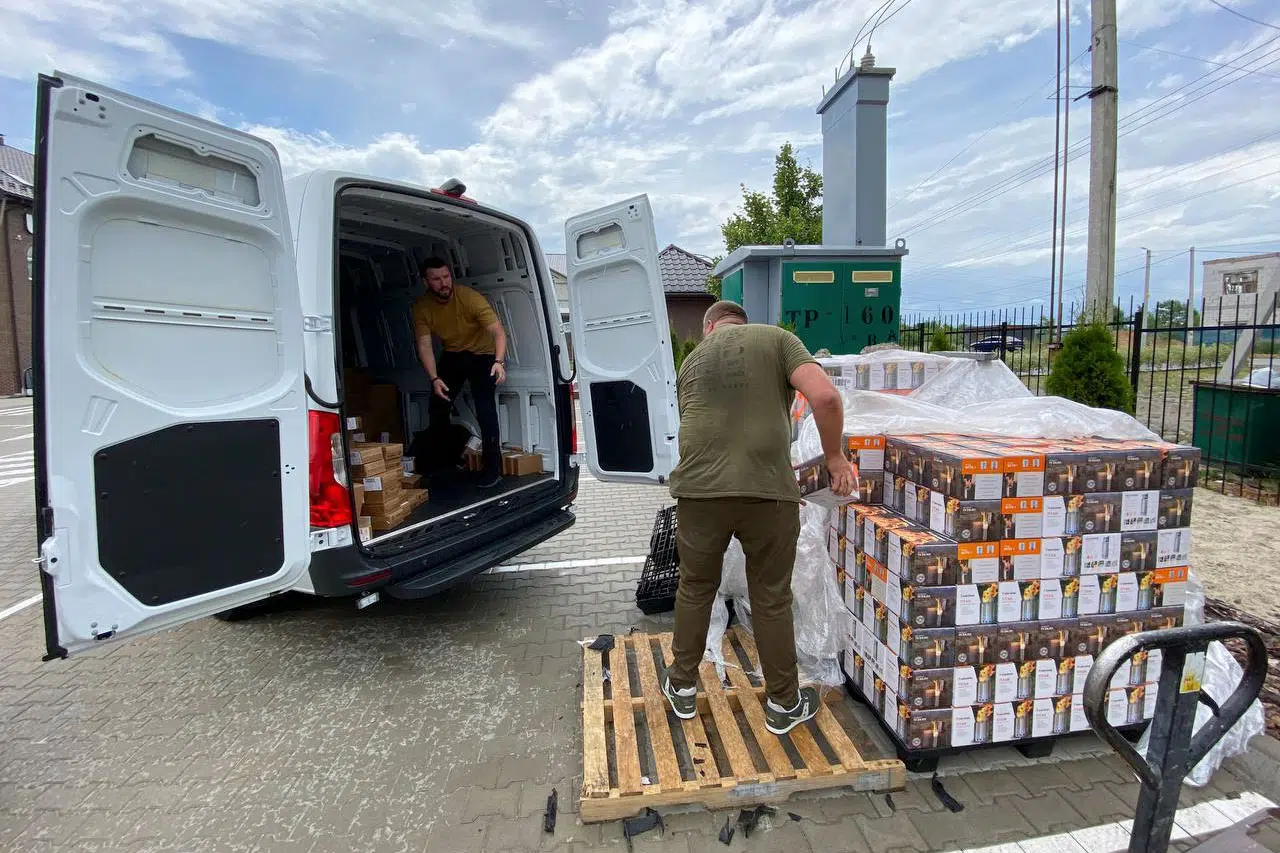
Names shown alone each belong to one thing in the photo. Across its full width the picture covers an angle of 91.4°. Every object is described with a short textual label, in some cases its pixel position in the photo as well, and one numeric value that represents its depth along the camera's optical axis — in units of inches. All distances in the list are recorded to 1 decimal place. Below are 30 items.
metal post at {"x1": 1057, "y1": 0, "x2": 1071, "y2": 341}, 406.6
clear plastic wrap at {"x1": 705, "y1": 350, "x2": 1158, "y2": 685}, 113.0
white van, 75.9
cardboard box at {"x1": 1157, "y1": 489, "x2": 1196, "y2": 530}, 96.3
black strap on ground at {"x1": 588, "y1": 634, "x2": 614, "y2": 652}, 132.4
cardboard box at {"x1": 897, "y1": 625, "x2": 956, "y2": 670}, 92.2
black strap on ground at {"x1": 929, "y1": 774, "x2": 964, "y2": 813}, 89.0
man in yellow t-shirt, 182.4
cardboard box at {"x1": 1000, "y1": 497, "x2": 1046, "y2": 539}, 92.2
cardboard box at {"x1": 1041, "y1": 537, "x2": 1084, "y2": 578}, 94.0
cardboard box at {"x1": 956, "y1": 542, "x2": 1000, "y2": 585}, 91.7
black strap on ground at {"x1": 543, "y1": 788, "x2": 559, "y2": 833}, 88.0
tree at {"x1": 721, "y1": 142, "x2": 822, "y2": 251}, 548.4
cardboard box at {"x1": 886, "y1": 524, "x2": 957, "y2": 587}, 90.9
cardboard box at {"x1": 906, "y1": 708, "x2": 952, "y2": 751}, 93.3
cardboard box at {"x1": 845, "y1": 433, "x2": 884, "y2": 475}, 111.5
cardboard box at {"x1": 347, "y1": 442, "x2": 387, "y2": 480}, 135.1
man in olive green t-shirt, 98.9
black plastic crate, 155.3
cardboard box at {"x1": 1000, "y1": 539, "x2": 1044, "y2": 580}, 93.0
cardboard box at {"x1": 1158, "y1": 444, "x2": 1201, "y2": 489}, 95.3
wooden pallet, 89.7
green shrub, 227.3
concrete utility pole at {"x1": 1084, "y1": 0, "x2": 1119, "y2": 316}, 280.2
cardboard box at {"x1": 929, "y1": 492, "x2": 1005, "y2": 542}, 91.0
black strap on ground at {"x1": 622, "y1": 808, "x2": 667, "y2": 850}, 86.4
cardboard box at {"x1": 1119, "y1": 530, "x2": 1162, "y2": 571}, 95.9
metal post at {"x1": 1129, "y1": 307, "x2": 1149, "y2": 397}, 258.5
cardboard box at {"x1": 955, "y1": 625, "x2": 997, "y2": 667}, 93.2
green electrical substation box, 268.8
